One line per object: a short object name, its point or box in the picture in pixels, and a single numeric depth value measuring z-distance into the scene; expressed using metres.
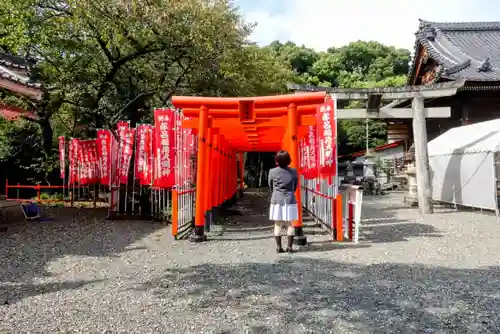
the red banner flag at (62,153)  16.24
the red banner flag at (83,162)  15.66
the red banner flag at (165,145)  10.04
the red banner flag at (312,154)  9.66
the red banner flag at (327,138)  8.25
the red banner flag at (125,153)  12.02
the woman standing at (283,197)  6.87
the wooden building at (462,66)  15.66
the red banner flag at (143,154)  11.49
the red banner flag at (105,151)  13.42
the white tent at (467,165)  11.77
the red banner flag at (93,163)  15.47
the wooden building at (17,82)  8.76
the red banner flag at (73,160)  15.91
